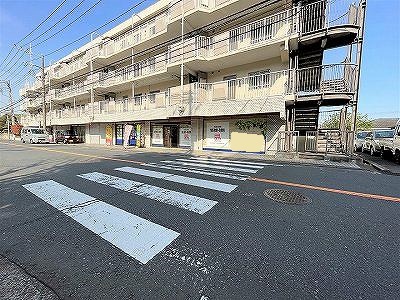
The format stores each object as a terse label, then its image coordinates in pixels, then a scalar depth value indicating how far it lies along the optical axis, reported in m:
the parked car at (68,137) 31.31
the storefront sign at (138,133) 22.79
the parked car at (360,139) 21.07
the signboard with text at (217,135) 16.70
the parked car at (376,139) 15.70
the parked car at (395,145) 12.20
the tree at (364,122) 46.28
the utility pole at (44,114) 30.25
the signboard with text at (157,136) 21.75
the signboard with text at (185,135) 19.36
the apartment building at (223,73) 12.41
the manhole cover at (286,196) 4.72
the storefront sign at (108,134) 27.39
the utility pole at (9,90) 43.50
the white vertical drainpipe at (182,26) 16.16
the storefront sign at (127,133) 23.45
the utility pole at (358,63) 11.74
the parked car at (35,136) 27.82
